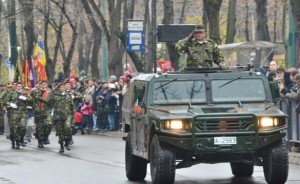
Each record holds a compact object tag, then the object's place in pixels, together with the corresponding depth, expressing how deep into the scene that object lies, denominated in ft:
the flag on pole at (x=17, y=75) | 136.46
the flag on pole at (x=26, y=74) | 141.07
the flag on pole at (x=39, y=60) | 137.59
